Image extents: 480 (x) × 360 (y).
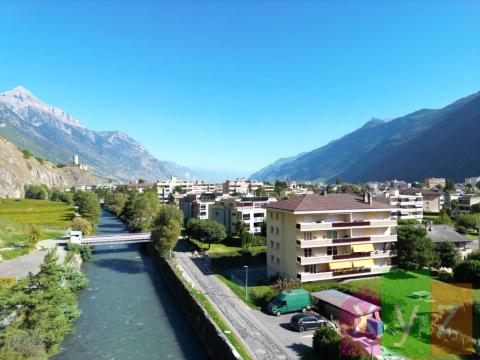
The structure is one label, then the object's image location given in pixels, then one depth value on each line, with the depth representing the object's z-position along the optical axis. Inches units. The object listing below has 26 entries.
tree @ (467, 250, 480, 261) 1771.2
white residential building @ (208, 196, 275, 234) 2982.3
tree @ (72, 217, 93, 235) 3088.1
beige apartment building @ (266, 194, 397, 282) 1658.5
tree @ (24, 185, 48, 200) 7303.2
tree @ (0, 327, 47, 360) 832.3
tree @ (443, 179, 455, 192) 6455.7
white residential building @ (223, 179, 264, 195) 6727.4
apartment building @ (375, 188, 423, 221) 3998.5
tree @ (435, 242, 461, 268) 1990.7
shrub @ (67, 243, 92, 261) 2446.4
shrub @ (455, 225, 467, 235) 3039.9
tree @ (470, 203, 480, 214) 3919.8
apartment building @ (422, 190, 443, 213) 4896.7
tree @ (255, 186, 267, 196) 5891.7
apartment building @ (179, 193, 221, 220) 3691.2
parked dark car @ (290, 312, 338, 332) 1190.3
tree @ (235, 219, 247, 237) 2832.2
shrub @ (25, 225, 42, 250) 2380.7
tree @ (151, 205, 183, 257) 2228.1
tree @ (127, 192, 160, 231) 3504.9
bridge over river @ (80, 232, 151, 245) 2711.6
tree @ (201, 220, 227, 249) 2600.9
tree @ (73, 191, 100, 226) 3949.3
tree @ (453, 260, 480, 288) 1649.9
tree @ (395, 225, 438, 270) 1851.6
